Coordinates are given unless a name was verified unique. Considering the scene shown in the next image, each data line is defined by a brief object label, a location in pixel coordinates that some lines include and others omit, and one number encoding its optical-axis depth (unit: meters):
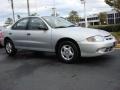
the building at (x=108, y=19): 42.10
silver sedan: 3.31
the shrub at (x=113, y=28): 11.89
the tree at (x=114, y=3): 9.82
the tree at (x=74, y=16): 33.06
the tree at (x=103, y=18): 37.59
